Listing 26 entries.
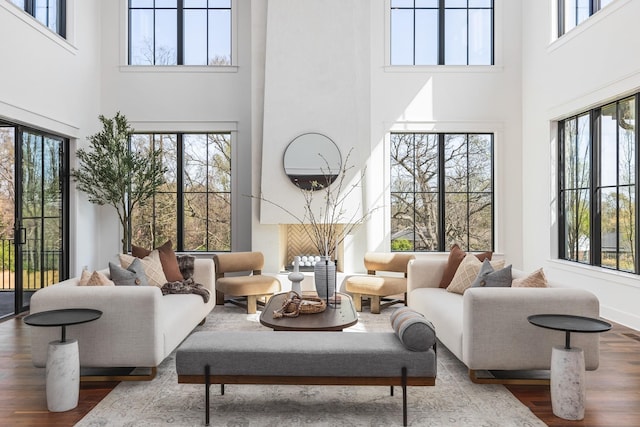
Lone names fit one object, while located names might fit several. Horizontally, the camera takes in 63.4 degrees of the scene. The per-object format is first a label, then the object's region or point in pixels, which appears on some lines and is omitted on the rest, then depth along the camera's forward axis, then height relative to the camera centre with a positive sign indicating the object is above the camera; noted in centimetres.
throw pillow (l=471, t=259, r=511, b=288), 431 -53
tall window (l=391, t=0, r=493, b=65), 819 +290
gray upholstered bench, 305 -88
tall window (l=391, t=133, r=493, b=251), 819 +32
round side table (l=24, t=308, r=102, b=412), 321 -97
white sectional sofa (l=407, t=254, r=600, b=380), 358 -79
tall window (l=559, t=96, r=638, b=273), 561 +34
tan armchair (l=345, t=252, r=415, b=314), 626 -83
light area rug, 308 -122
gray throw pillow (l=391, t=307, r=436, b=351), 307 -71
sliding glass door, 612 +1
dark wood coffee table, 389 -84
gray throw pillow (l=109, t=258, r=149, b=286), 441 -54
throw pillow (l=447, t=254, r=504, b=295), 498 -56
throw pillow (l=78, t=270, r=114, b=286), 401 -51
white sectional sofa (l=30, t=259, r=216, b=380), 365 -80
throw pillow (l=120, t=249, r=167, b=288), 489 -52
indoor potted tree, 726 +60
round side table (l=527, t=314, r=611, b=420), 308 -96
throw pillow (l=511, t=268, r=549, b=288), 393 -50
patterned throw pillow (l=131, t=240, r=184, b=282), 527 -48
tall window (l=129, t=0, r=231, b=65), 831 +294
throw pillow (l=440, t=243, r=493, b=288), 536 -52
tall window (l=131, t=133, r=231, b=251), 830 +8
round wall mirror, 723 +75
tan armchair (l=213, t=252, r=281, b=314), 629 -83
